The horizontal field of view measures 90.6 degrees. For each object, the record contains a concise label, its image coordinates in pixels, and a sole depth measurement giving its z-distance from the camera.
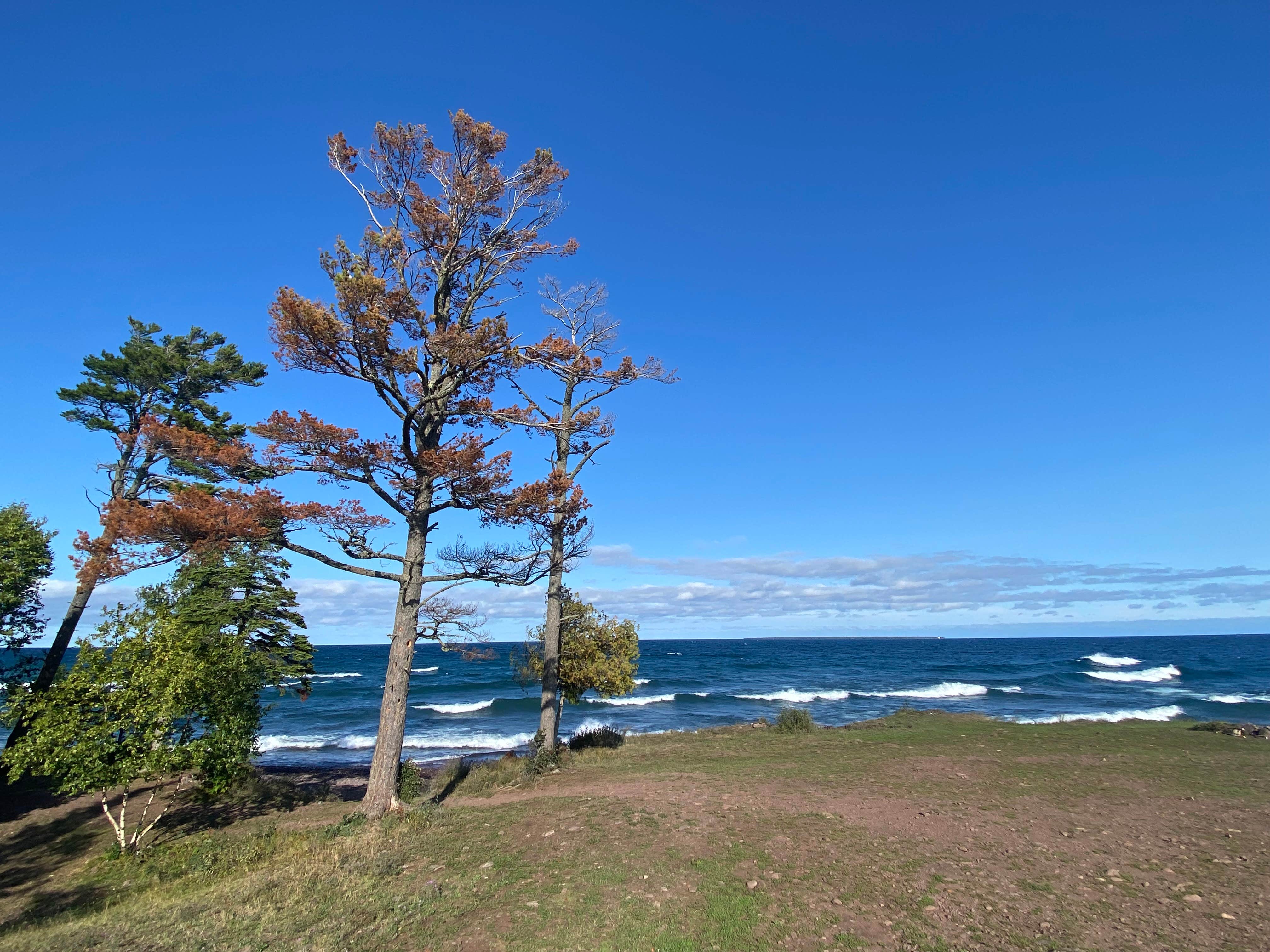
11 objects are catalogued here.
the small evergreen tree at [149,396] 18.86
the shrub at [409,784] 13.94
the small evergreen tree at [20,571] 16.28
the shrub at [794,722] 22.28
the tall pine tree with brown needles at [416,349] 11.41
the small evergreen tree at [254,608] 16.70
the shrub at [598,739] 20.75
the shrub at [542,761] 16.84
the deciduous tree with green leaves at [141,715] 11.16
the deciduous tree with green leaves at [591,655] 18.84
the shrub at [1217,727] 20.36
